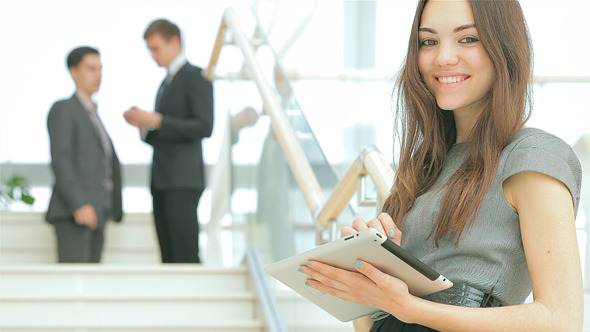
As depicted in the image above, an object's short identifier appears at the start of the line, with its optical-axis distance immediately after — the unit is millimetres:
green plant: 7586
